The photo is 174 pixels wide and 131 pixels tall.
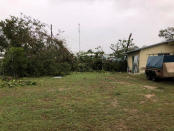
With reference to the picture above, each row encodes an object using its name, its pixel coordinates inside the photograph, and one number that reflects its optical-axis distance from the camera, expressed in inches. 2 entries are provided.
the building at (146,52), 505.0
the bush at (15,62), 416.8
